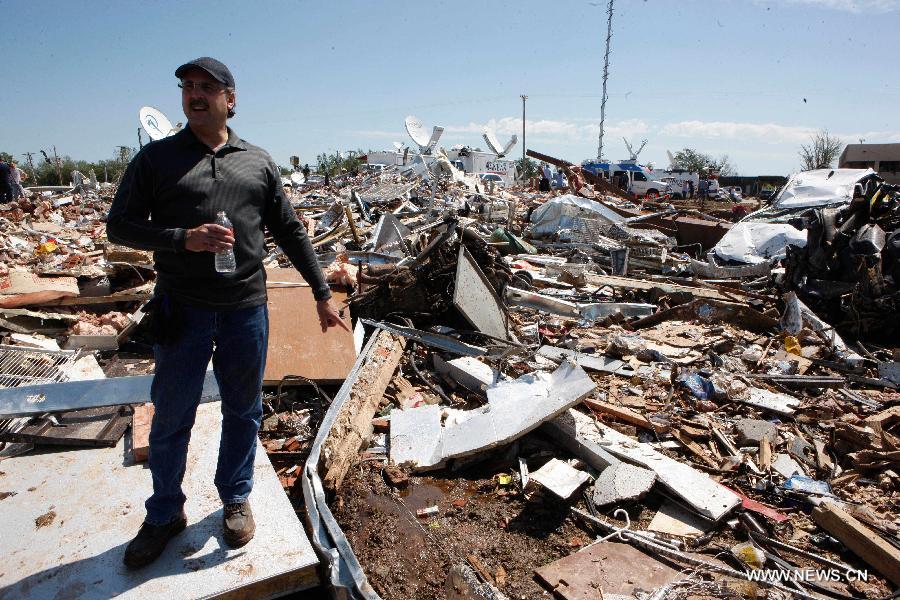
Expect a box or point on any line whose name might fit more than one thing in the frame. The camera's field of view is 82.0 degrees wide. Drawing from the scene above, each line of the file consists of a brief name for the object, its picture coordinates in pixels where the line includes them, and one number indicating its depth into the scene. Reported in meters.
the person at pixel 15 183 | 15.30
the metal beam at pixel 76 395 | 3.00
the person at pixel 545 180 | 28.16
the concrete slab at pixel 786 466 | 3.43
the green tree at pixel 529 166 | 58.07
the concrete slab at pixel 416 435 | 3.41
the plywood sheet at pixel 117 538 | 1.96
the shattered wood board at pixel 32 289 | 5.33
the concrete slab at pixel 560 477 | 3.01
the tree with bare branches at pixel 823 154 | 38.31
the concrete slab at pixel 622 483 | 2.96
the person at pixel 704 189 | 26.42
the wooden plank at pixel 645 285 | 7.41
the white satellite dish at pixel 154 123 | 14.00
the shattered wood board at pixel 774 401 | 4.25
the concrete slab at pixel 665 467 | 2.91
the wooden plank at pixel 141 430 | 2.71
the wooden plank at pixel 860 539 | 2.51
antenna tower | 36.13
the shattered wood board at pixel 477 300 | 4.99
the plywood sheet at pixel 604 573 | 2.33
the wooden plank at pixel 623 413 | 3.91
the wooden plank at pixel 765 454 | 3.47
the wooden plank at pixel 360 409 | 3.03
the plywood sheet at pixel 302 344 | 4.10
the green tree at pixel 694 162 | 55.28
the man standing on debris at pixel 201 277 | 1.85
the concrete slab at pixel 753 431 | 3.75
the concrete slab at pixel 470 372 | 4.30
